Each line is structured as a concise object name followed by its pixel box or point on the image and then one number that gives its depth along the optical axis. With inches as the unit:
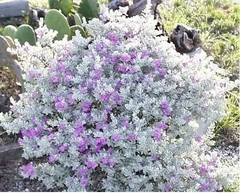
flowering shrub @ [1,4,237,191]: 65.3
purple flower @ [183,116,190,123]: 66.7
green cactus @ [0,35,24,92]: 81.3
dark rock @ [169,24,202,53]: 93.9
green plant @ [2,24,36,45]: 84.0
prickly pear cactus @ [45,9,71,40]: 84.4
